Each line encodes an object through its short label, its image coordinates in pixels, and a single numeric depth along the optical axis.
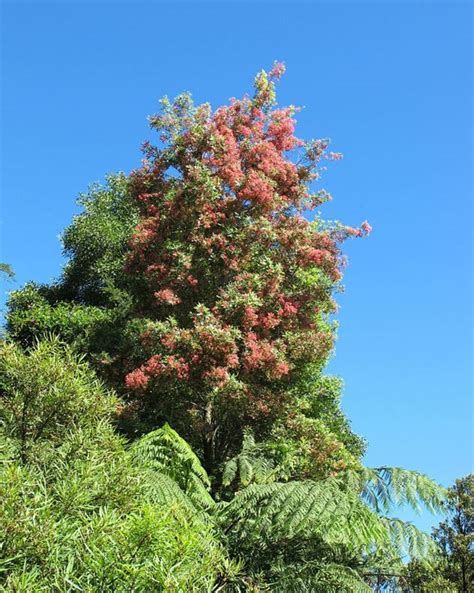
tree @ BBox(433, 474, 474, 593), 22.31
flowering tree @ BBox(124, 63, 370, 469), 11.75
